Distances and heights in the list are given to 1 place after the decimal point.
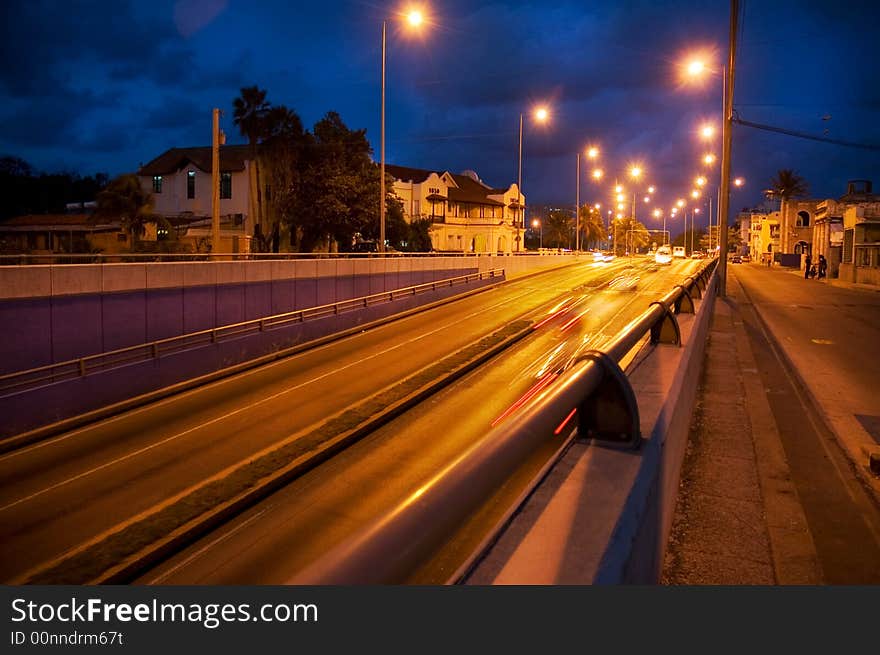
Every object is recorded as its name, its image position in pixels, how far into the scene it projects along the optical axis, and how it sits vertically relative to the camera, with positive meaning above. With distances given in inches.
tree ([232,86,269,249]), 1978.3 +419.6
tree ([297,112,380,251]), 1886.1 +201.2
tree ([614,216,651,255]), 6526.1 +261.3
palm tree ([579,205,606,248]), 4955.7 +260.0
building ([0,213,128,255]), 1715.6 +63.0
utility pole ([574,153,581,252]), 2716.5 +296.3
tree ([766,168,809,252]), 3816.4 +422.6
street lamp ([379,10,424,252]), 1147.9 +258.5
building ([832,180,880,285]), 1750.7 +50.1
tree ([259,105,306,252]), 1973.4 +295.9
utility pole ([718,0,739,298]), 1011.1 +172.4
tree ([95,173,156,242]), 1632.6 +123.8
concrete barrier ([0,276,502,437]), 575.1 -122.9
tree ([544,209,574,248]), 4675.4 +218.1
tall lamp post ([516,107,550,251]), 1867.2 +403.2
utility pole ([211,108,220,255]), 1021.2 +102.8
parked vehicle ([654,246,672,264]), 2996.3 +20.5
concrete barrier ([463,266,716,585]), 103.0 -46.3
